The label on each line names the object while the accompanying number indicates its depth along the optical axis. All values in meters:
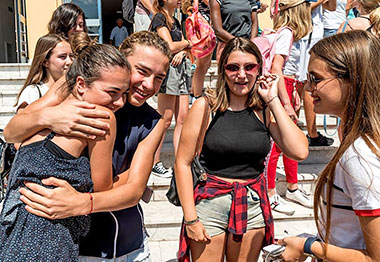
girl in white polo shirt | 1.14
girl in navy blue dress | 1.23
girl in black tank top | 1.96
